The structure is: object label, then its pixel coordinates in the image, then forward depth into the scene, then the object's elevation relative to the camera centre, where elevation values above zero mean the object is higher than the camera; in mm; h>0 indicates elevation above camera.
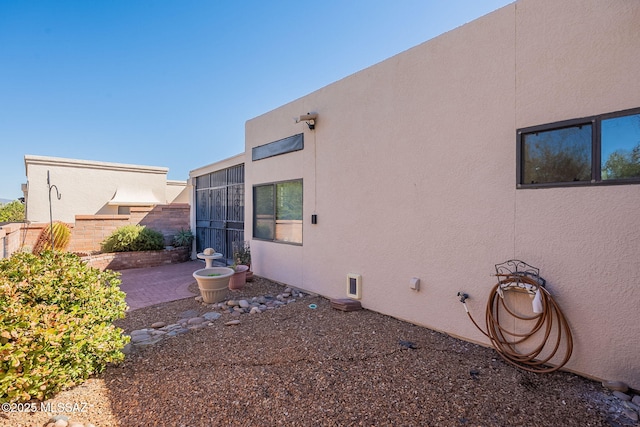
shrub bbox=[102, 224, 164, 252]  9102 -919
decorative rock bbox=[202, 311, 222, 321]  4602 -1679
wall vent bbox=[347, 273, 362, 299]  4891 -1268
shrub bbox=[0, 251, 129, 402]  2121 -947
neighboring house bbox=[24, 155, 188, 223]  13586 +1309
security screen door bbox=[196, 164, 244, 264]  8469 +40
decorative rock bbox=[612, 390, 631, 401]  2453 -1572
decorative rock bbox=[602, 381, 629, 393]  2543 -1538
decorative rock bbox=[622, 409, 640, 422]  2225 -1572
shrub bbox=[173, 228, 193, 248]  10227 -975
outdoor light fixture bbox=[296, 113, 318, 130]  5570 +1778
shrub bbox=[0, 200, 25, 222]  15113 +22
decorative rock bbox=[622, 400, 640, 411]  2326 -1572
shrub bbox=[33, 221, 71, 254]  9539 -859
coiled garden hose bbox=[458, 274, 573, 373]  2906 -1268
